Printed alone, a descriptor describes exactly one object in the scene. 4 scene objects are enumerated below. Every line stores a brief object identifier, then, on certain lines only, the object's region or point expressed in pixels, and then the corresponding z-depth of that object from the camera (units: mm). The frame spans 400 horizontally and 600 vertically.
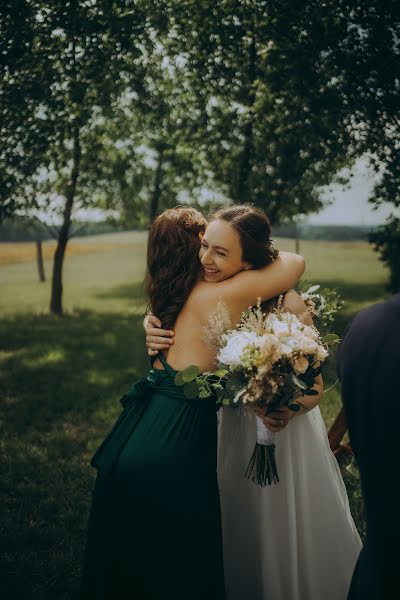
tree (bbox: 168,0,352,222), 9125
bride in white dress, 3176
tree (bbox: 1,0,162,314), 8023
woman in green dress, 2793
